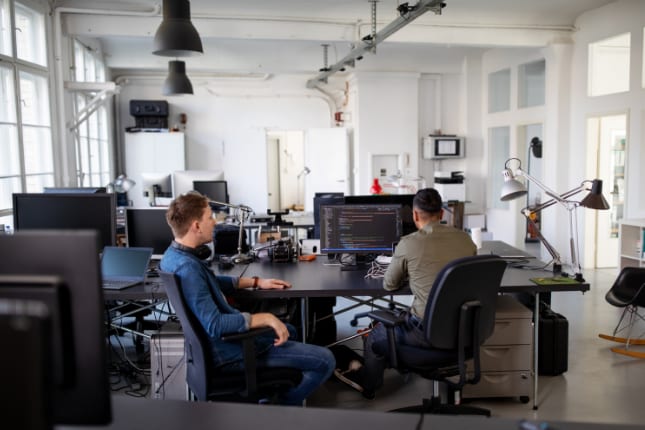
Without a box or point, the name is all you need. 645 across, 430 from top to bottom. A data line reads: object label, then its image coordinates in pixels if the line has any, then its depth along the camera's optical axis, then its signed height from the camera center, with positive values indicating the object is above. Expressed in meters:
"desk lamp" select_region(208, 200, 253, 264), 3.89 -0.51
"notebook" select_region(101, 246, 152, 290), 3.28 -0.54
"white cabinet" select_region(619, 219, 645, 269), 5.94 -0.84
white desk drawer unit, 3.28 -1.12
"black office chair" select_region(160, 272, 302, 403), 2.31 -0.87
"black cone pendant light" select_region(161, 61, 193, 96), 6.60 +1.07
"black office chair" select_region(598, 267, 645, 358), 4.25 -1.01
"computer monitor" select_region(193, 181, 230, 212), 6.11 -0.19
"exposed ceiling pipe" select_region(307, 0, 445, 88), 4.87 +1.43
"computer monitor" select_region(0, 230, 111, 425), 0.95 -0.25
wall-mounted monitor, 9.23 +0.37
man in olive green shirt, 2.81 -0.45
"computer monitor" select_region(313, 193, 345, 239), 4.31 -0.25
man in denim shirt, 2.36 -0.62
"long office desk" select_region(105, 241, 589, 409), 3.06 -0.66
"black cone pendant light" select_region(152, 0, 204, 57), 3.88 +0.96
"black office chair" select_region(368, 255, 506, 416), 2.51 -0.73
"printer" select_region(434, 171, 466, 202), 8.56 -0.29
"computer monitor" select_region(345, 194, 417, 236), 4.04 -0.24
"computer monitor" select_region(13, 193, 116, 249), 3.37 -0.23
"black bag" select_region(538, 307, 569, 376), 3.58 -1.15
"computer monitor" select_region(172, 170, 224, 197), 6.05 -0.08
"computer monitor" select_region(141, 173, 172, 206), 6.51 -0.15
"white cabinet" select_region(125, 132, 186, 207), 9.14 +0.29
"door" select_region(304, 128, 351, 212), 9.69 +0.19
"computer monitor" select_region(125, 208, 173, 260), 3.78 -0.39
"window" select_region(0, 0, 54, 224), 4.97 +0.65
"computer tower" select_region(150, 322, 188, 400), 3.09 -1.05
